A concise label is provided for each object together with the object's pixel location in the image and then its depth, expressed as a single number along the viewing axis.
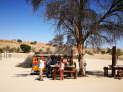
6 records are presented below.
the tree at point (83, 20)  15.46
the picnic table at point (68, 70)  14.57
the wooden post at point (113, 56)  16.93
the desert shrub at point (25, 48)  67.75
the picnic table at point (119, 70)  15.21
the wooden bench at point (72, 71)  14.65
